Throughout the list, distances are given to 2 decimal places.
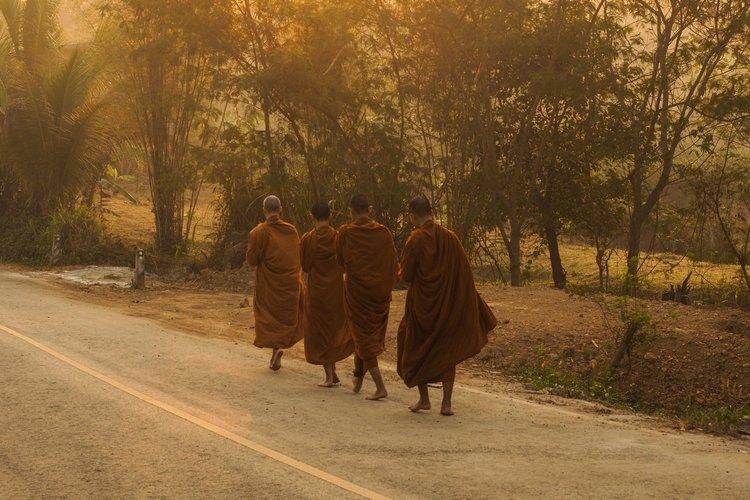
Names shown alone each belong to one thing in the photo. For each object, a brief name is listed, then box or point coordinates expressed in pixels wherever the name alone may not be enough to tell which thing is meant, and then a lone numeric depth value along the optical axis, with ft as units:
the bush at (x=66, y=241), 89.20
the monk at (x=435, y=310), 29.50
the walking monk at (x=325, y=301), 34.12
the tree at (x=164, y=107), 83.30
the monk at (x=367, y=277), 31.91
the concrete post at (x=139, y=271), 71.97
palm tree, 91.20
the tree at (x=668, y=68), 67.82
